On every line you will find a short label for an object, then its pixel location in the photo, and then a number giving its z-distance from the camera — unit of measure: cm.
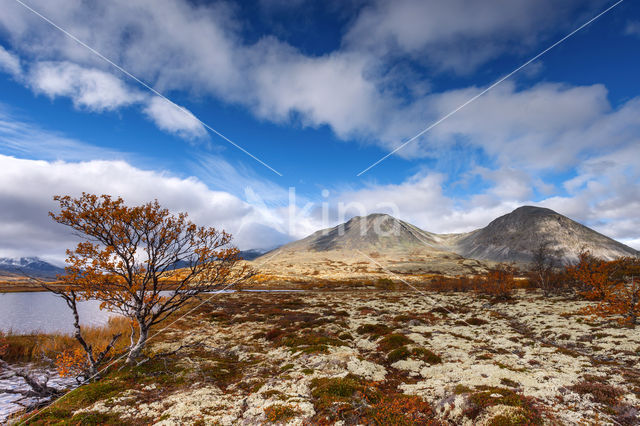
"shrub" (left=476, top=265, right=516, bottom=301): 4678
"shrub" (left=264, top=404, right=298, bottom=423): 1022
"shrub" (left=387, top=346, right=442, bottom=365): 1757
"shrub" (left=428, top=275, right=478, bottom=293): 6953
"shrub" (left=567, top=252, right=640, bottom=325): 2369
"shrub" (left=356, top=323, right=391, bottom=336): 2587
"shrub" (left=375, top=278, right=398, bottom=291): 8972
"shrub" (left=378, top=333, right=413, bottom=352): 2063
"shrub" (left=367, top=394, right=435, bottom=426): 953
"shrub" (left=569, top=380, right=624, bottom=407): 1020
